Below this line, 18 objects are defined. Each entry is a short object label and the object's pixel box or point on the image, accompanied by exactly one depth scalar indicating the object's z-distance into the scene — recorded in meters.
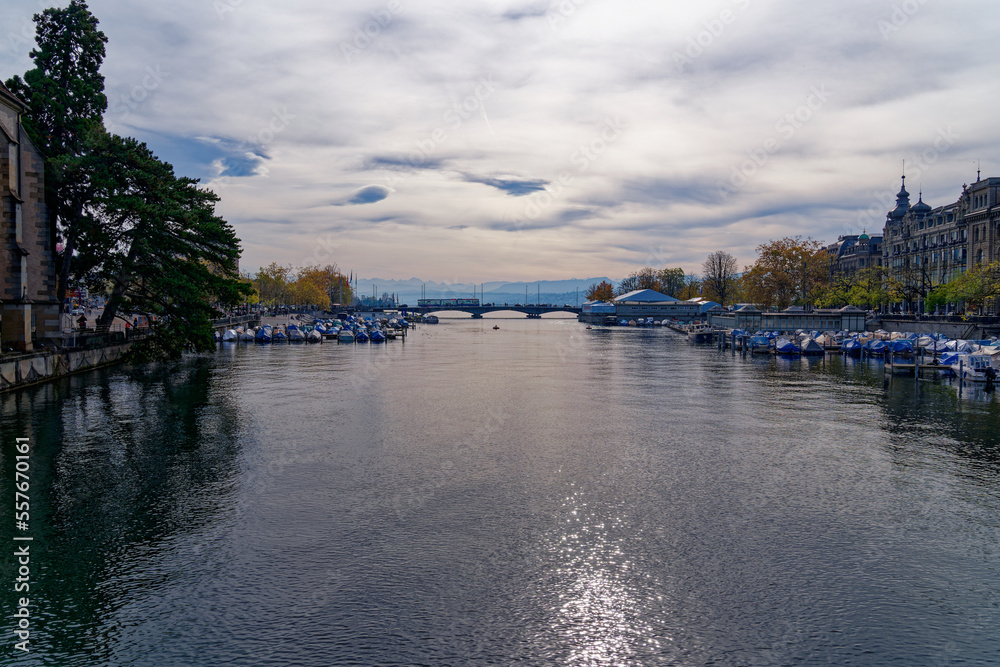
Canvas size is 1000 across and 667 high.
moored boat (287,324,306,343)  113.81
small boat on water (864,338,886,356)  87.25
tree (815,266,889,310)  133.62
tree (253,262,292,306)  191.62
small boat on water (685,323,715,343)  129.50
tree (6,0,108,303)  54.91
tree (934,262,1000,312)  95.62
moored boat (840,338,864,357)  90.19
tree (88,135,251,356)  54.66
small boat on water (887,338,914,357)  75.53
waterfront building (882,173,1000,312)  116.56
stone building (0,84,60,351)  47.12
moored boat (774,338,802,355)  90.94
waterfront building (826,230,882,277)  185.00
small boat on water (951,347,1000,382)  55.47
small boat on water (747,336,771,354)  95.44
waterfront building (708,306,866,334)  113.38
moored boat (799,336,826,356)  90.25
